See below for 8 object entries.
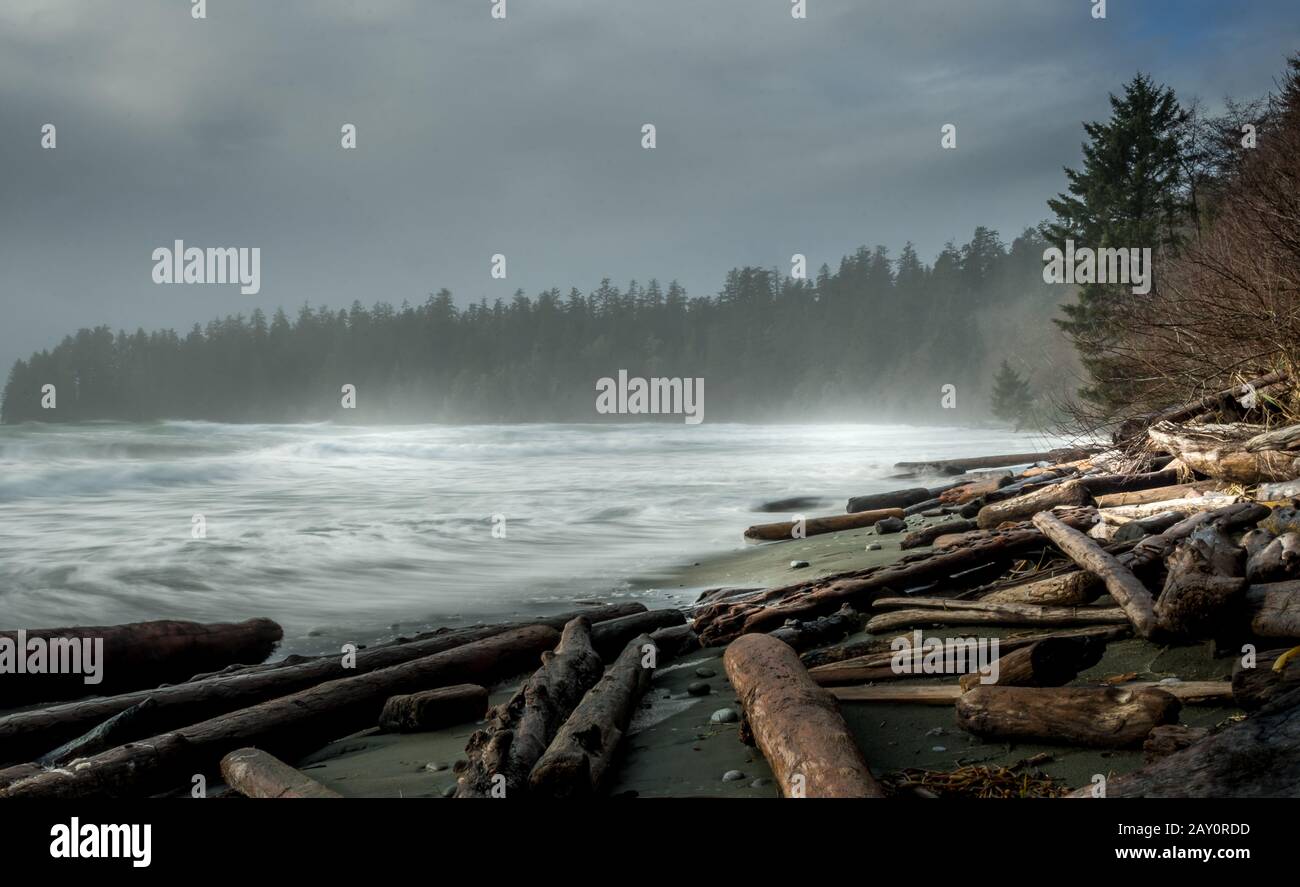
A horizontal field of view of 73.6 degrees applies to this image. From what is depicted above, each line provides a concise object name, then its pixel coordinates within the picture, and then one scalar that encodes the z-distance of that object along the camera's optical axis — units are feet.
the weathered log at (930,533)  34.60
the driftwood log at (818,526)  45.93
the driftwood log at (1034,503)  34.01
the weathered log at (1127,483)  34.73
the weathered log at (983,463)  72.59
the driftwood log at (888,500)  50.34
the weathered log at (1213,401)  33.81
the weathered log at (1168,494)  30.04
